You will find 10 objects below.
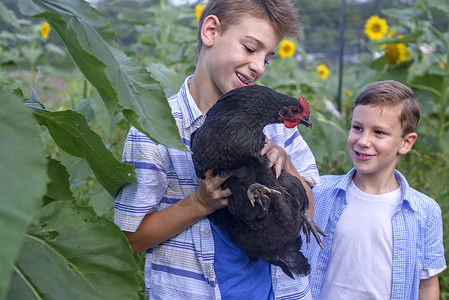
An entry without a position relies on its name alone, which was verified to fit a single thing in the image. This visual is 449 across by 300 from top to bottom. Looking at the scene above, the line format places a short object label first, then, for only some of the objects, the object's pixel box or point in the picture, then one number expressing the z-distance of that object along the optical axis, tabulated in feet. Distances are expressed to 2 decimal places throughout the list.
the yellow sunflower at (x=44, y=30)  15.02
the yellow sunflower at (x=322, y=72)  17.56
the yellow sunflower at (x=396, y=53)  12.28
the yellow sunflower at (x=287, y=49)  14.55
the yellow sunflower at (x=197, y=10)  12.61
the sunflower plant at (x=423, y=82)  11.45
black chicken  3.95
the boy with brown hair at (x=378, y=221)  6.43
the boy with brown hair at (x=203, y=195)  4.53
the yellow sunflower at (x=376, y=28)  15.51
